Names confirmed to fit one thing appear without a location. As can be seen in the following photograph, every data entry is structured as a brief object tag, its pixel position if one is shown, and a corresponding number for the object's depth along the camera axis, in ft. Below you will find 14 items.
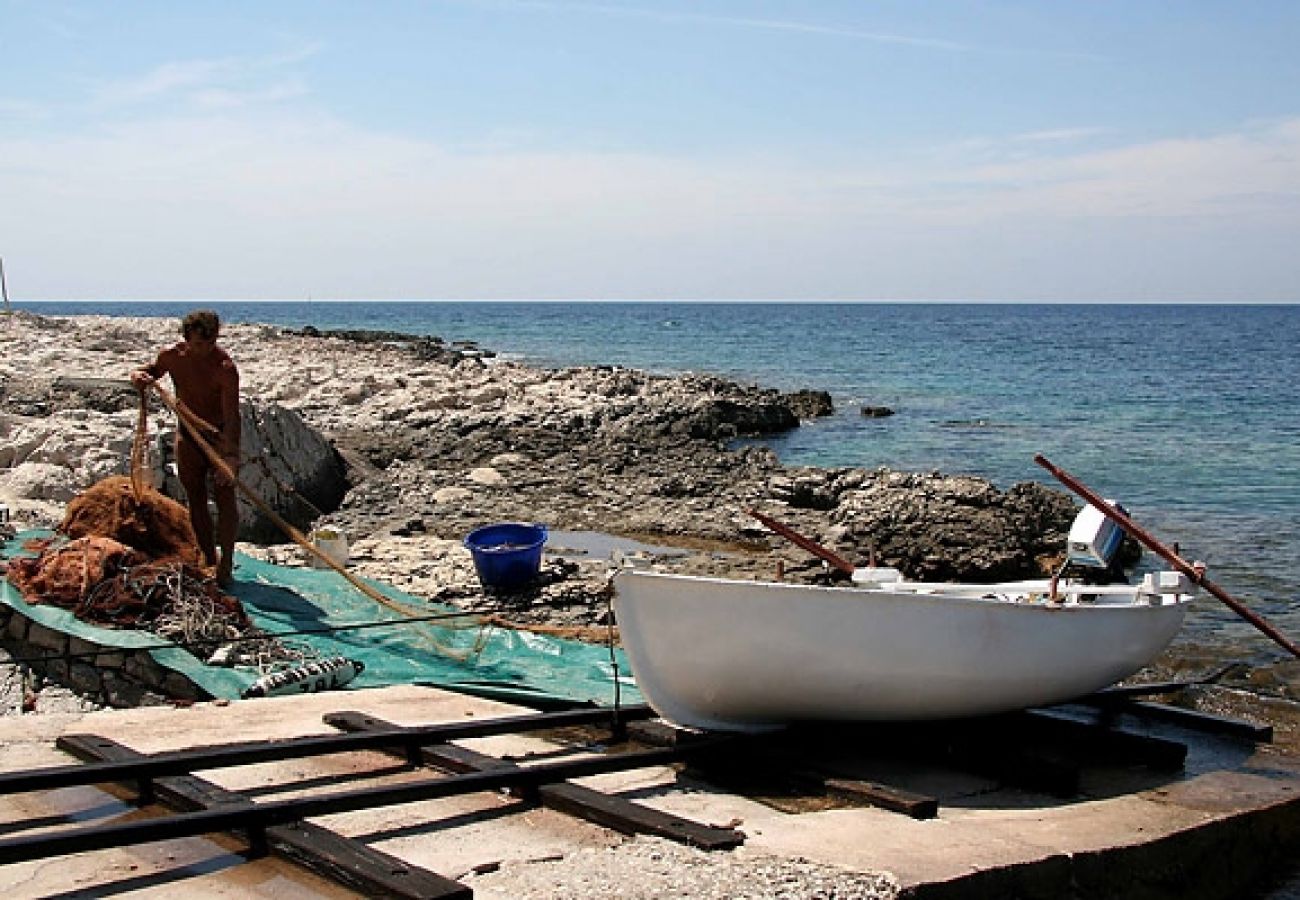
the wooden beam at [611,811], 17.12
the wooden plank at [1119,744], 23.35
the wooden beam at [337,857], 14.67
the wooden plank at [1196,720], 25.86
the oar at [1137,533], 24.99
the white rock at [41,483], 40.19
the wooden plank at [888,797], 19.32
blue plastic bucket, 39.52
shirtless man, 30.48
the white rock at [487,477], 63.36
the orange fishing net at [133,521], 30.55
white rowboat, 21.08
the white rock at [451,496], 57.77
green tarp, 26.35
